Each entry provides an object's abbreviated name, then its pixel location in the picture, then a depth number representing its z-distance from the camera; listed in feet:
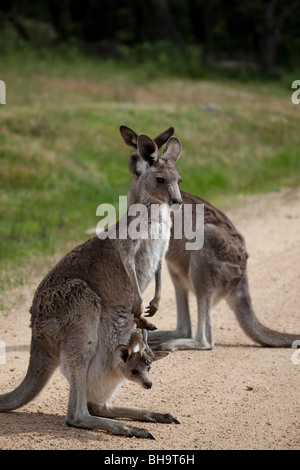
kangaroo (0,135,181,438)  28.99
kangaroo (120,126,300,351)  40.91
